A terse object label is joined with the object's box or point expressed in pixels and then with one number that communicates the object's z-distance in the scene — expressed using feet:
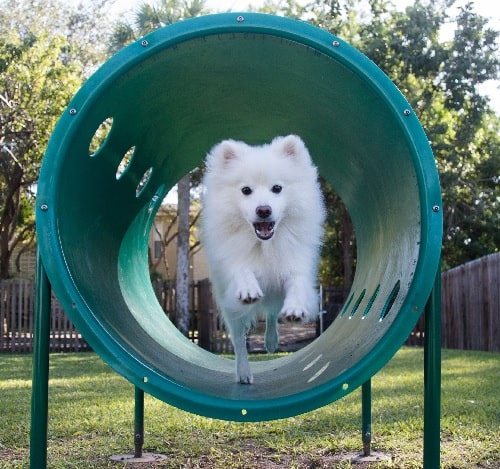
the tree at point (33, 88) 50.16
